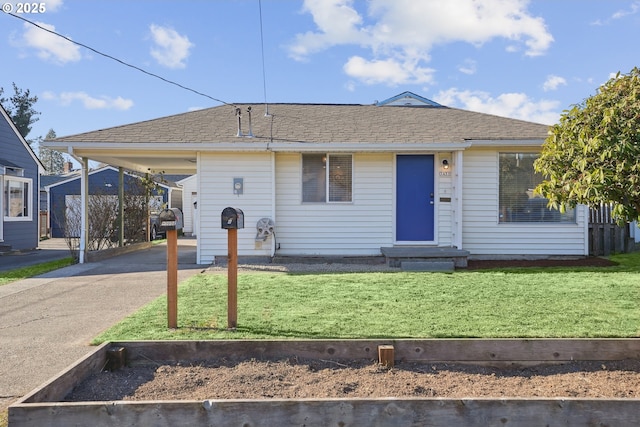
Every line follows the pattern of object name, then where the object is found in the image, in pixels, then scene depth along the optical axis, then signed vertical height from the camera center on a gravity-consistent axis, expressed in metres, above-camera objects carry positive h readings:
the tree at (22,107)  40.69 +9.63
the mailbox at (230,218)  4.56 -0.04
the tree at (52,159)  78.75 +9.66
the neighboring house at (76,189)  24.08 +1.43
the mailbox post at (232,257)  4.56 -0.42
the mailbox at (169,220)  4.64 -0.06
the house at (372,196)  9.92 +0.39
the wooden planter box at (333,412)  2.56 -1.11
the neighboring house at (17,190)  14.92 +0.87
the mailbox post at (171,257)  4.57 -0.42
